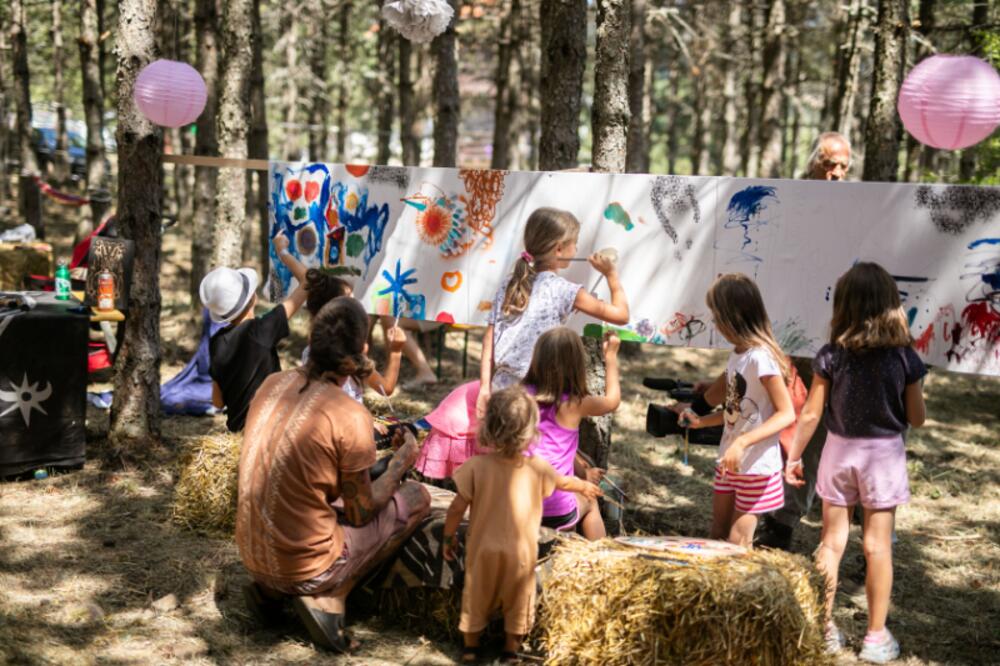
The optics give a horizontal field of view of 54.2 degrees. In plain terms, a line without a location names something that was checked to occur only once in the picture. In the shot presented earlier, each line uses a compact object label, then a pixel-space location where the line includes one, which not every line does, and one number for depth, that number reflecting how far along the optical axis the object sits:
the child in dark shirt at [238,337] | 5.59
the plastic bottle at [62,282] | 7.22
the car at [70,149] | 31.38
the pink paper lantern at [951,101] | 5.24
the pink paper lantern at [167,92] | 6.53
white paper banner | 5.10
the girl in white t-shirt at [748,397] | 4.50
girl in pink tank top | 4.44
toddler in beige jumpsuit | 4.08
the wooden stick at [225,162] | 6.55
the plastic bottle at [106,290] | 6.82
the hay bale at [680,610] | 3.76
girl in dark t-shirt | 4.28
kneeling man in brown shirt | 4.14
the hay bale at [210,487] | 5.71
